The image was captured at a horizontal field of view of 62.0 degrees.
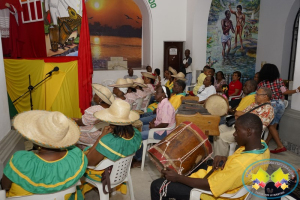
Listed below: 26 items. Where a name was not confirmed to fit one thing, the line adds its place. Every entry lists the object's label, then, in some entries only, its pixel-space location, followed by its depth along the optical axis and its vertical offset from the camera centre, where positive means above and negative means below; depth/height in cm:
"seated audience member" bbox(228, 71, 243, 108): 632 -75
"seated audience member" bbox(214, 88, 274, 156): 348 -85
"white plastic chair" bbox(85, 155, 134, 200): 243 -115
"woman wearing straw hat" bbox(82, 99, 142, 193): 238 -80
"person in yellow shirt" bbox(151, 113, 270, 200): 192 -85
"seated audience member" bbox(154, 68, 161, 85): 816 -71
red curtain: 547 -18
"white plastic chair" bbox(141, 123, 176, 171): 369 -119
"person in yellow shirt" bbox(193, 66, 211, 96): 646 -57
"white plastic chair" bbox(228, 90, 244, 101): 628 -99
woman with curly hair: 457 -65
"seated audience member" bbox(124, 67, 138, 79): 823 -60
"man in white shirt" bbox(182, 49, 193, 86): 906 -30
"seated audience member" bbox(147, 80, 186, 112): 450 -68
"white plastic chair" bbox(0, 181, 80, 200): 188 -105
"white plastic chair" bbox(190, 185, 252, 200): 200 -111
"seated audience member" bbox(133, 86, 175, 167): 368 -93
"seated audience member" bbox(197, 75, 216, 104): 528 -69
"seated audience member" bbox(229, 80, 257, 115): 417 -62
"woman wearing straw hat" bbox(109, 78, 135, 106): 448 -56
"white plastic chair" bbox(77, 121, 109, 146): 340 -95
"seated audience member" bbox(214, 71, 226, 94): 694 -65
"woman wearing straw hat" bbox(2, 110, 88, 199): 178 -77
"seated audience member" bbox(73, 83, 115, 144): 335 -78
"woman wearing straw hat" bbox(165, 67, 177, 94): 693 -63
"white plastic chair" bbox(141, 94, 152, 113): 559 -100
